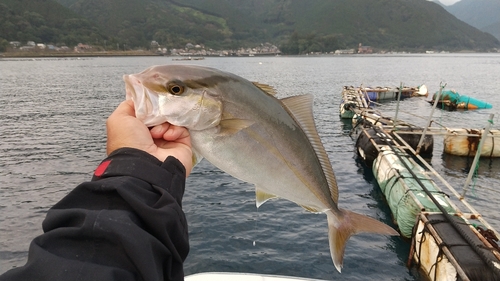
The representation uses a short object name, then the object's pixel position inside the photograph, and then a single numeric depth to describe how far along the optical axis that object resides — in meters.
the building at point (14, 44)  156.59
